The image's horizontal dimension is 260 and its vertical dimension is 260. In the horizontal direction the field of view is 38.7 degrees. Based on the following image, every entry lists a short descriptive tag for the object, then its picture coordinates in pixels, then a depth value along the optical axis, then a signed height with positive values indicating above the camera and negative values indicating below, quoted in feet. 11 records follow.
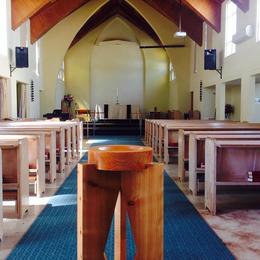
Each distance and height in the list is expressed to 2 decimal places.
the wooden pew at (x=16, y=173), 10.00 -1.73
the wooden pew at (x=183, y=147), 15.84 -1.55
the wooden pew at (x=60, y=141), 17.49 -1.43
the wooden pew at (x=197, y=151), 12.94 -1.43
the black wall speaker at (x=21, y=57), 33.01 +4.90
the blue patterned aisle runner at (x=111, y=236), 7.76 -2.98
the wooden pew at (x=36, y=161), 12.66 -1.71
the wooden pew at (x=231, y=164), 11.11 -1.63
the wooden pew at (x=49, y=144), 15.04 -1.31
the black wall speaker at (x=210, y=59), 34.94 +5.00
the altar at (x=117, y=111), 51.78 +0.13
